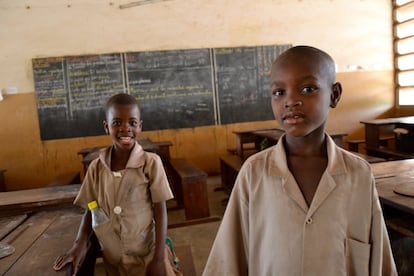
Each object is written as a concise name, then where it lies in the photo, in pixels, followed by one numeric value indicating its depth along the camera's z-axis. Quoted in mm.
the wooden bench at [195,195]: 3398
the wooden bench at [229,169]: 4309
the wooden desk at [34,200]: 1647
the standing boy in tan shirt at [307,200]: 810
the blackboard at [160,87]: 4922
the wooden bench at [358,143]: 4977
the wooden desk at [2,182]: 4441
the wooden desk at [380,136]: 4162
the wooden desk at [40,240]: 1053
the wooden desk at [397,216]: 1556
